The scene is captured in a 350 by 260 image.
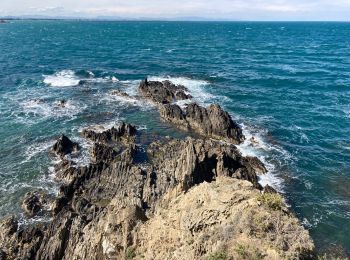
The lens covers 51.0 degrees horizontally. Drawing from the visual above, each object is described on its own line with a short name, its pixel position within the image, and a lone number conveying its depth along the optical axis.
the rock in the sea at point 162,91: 72.07
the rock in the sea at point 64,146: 49.41
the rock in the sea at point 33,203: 37.50
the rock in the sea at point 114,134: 53.37
